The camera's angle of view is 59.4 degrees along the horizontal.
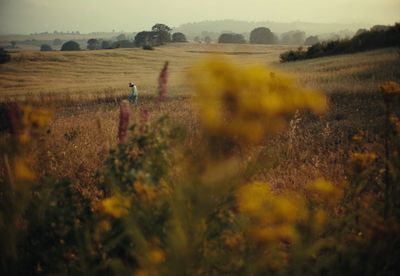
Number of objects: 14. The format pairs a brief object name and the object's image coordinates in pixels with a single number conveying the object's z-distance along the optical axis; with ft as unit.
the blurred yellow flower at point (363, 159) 7.54
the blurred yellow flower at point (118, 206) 6.08
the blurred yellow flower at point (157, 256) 5.17
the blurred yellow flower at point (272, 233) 6.09
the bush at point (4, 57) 132.71
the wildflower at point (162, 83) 6.59
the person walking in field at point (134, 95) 49.93
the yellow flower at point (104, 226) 7.55
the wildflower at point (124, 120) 7.25
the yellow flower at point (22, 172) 6.59
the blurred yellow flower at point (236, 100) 4.10
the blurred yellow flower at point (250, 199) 6.30
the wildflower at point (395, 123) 8.86
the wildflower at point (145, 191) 6.28
